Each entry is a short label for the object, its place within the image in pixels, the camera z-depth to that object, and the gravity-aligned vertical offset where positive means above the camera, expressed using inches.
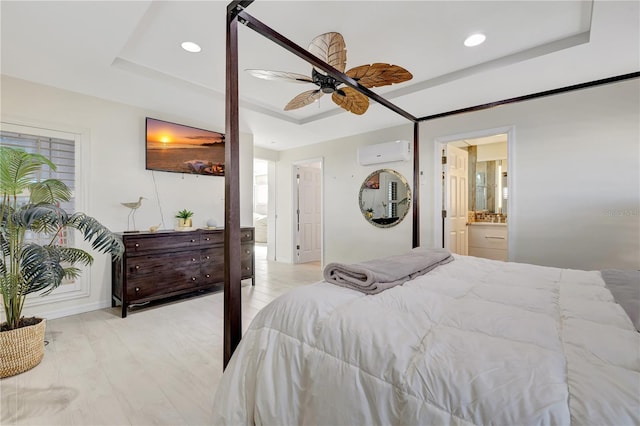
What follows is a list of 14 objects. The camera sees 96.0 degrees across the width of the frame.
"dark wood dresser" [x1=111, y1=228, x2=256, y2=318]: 118.3 -24.4
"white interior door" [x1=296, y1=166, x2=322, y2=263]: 239.0 -3.7
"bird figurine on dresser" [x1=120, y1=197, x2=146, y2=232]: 130.0 +1.4
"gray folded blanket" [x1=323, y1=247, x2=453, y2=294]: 53.3 -12.7
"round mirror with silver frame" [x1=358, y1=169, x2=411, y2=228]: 174.9 +8.2
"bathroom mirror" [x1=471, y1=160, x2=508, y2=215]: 202.2 +17.5
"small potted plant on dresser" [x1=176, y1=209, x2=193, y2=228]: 145.9 -4.1
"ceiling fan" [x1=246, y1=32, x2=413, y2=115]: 76.7 +38.3
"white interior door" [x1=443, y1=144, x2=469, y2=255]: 159.3 +7.0
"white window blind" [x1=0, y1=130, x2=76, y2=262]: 110.6 +23.1
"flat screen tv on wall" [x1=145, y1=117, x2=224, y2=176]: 142.4 +33.2
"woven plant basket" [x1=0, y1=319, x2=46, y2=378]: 74.8 -37.3
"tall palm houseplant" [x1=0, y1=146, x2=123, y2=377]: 78.9 -8.9
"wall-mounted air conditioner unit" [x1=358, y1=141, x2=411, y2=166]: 167.8 +35.4
